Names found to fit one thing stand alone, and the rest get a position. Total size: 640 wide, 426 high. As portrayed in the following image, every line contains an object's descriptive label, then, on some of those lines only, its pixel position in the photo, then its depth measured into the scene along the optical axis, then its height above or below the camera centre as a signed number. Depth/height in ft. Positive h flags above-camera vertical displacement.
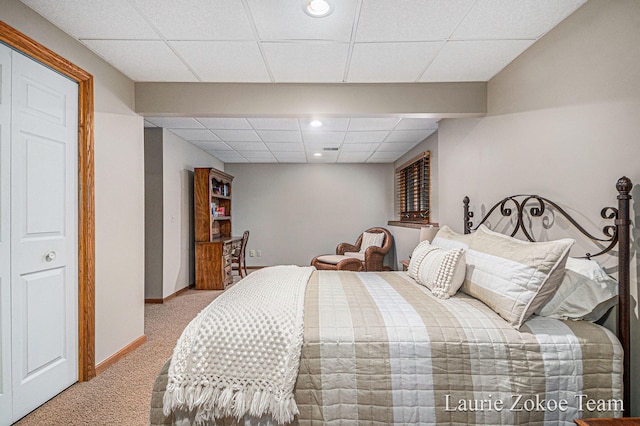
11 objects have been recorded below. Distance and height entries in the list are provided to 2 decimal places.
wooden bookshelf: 17.46 -1.58
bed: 4.59 -2.16
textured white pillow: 6.52 -1.23
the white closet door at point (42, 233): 6.29 -0.44
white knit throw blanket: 4.47 -2.15
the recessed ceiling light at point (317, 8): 6.08 +3.84
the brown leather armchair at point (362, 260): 17.94 -2.72
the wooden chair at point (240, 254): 19.77 -2.54
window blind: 16.25 +1.29
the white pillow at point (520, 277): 5.13 -1.06
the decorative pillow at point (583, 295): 5.27 -1.34
